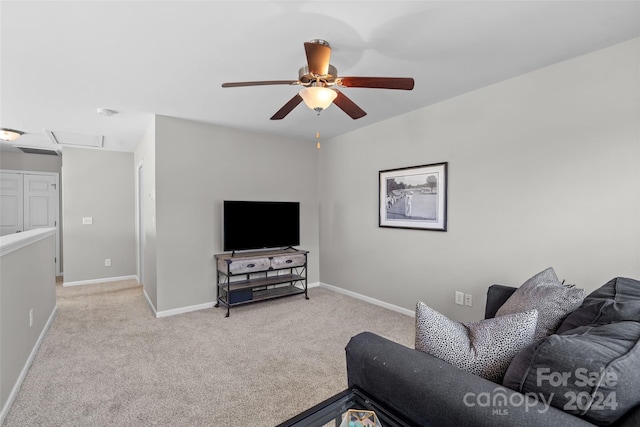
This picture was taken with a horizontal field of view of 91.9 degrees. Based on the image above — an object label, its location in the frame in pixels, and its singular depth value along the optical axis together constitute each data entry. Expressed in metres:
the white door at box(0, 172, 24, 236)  5.30
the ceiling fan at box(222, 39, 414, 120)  1.93
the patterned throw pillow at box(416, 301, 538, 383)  1.09
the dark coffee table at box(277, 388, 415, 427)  1.07
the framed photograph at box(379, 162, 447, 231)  3.28
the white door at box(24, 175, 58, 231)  5.47
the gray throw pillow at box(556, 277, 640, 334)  1.13
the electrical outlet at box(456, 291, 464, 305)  3.09
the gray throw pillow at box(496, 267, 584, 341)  1.44
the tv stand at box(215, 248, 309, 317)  3.80
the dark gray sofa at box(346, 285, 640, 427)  0.81
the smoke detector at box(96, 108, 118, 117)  3.35
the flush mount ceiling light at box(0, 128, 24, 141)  3.74
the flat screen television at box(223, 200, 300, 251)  4.00
